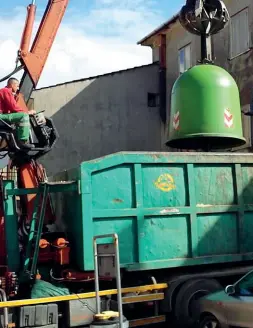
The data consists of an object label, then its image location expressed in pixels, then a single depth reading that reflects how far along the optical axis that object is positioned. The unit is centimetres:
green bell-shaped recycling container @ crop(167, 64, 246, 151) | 927
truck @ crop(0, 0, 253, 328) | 742
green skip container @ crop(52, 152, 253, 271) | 753
